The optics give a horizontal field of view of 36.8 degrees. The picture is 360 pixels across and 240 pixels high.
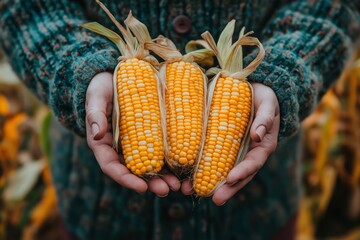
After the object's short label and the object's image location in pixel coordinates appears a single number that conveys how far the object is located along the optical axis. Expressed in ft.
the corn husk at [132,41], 2.82
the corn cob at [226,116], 2.65
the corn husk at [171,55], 2.88
